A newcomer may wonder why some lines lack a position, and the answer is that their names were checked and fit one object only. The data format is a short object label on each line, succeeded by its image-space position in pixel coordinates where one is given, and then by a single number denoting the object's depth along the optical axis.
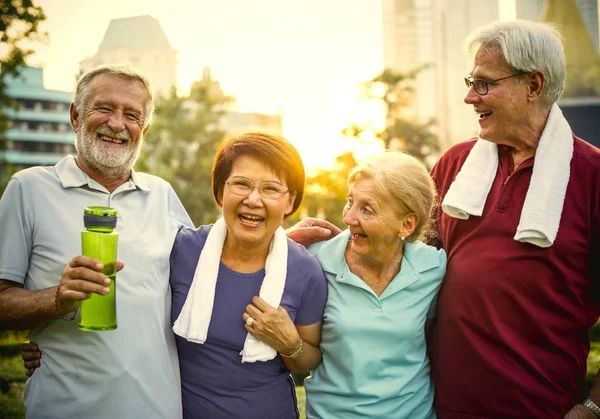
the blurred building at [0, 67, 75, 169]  60.66
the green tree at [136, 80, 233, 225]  26.30
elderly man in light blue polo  2.59
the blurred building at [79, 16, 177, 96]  60.06
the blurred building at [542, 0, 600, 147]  16.43
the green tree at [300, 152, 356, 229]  23.61
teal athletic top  2.81
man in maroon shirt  2.80
